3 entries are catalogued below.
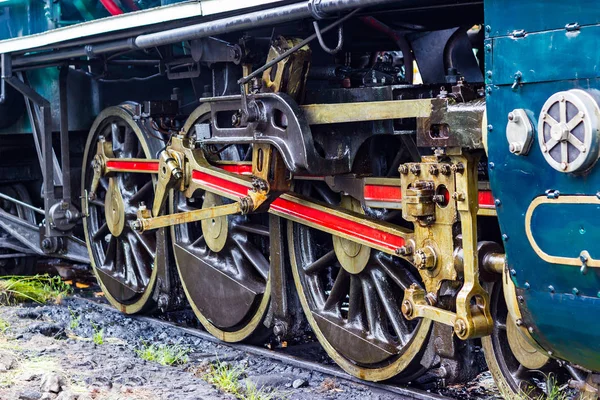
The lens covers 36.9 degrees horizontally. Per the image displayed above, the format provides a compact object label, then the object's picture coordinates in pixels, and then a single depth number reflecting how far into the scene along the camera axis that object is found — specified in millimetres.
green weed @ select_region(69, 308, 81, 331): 5734
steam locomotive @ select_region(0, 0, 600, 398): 2904
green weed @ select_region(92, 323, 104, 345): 5316
